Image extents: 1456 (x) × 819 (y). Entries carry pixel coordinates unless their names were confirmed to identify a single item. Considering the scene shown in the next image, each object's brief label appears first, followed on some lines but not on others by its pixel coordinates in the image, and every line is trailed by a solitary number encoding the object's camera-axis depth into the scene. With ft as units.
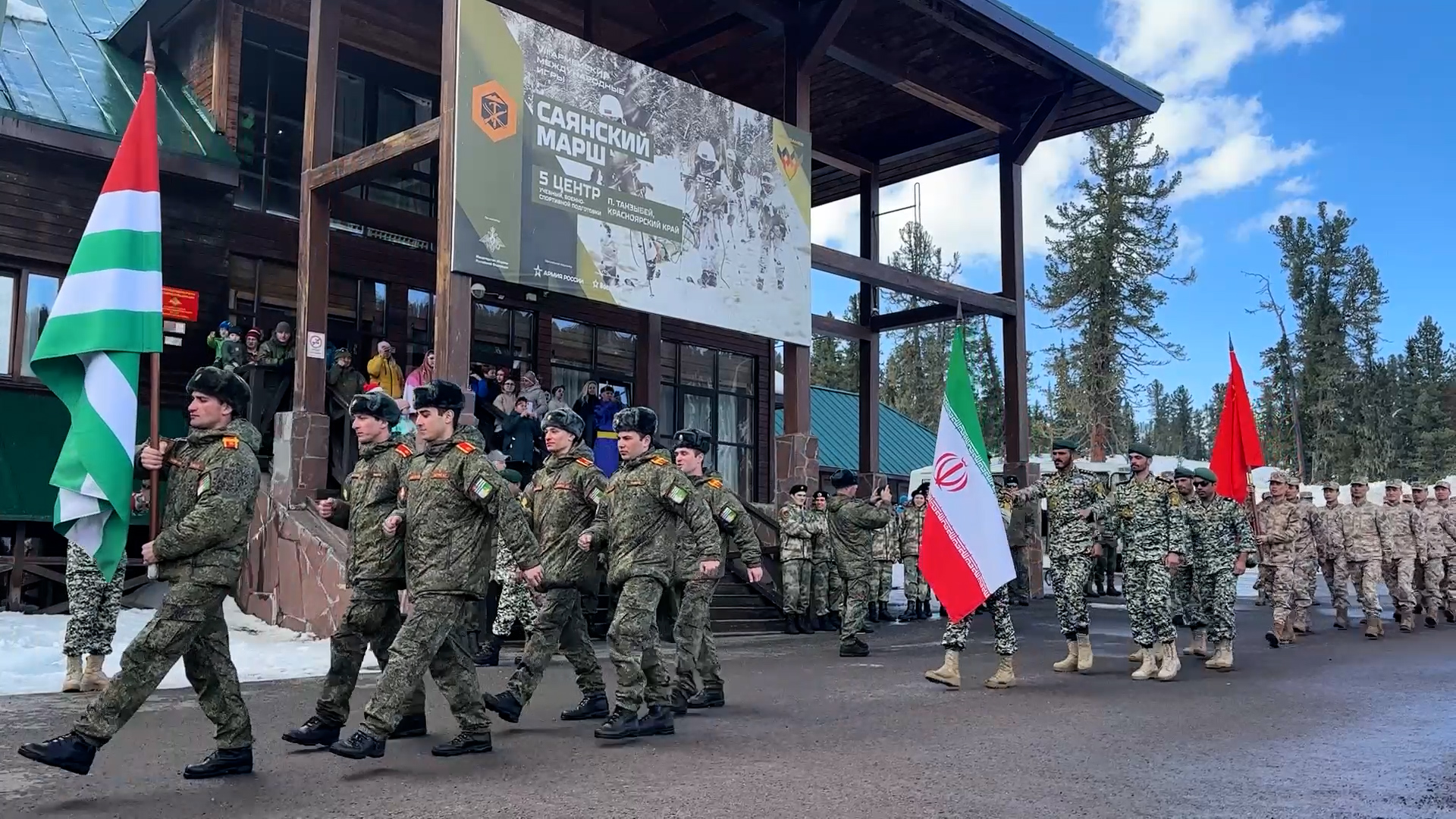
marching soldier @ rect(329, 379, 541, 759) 18.39
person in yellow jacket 45.37
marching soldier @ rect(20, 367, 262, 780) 16.30
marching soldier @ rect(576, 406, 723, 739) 21.03
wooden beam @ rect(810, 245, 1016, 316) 55.67
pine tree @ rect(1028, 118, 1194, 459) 132.87
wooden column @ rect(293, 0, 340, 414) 42.24
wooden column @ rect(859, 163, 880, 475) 68.90
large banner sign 39.24
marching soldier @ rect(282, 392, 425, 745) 19.25
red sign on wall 46.32
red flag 42.47
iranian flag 29.50
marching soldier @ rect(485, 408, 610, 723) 21.57
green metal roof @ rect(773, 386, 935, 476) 110.22
